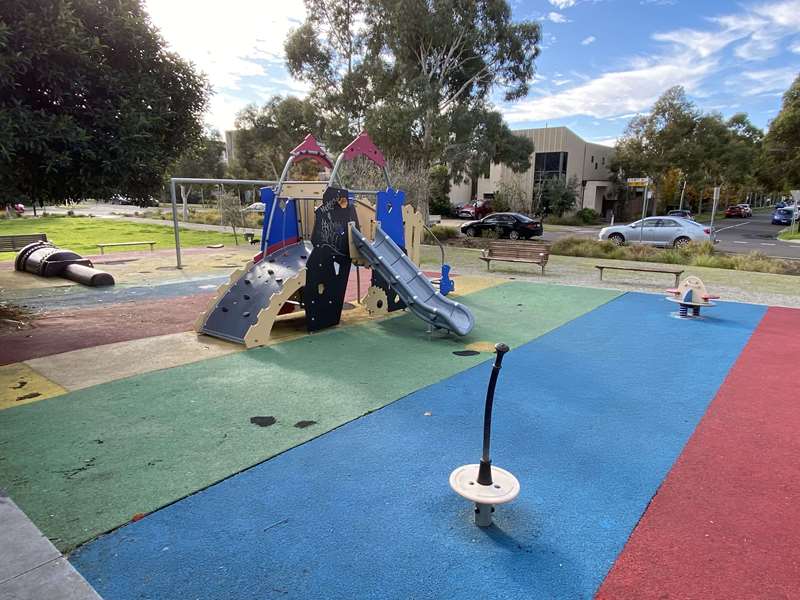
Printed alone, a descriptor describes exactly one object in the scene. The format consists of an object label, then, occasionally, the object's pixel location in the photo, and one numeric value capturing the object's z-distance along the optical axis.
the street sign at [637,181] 25.80
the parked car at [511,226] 24.39
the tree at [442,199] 38.70
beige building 42.72
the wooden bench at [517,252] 13.40
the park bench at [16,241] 15.38
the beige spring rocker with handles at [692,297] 8.67
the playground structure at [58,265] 11.21
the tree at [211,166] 50.34
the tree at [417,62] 22.64
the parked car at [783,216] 42.75
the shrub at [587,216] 38.91
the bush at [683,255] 14.79
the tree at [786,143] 31.20
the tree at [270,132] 31.31
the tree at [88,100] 5.74
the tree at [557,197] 39.44
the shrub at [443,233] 22.75
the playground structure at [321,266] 7.13
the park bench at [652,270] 10.73
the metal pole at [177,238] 13.58
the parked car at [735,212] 55.05
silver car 19.89
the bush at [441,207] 43.47
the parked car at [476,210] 39.28
